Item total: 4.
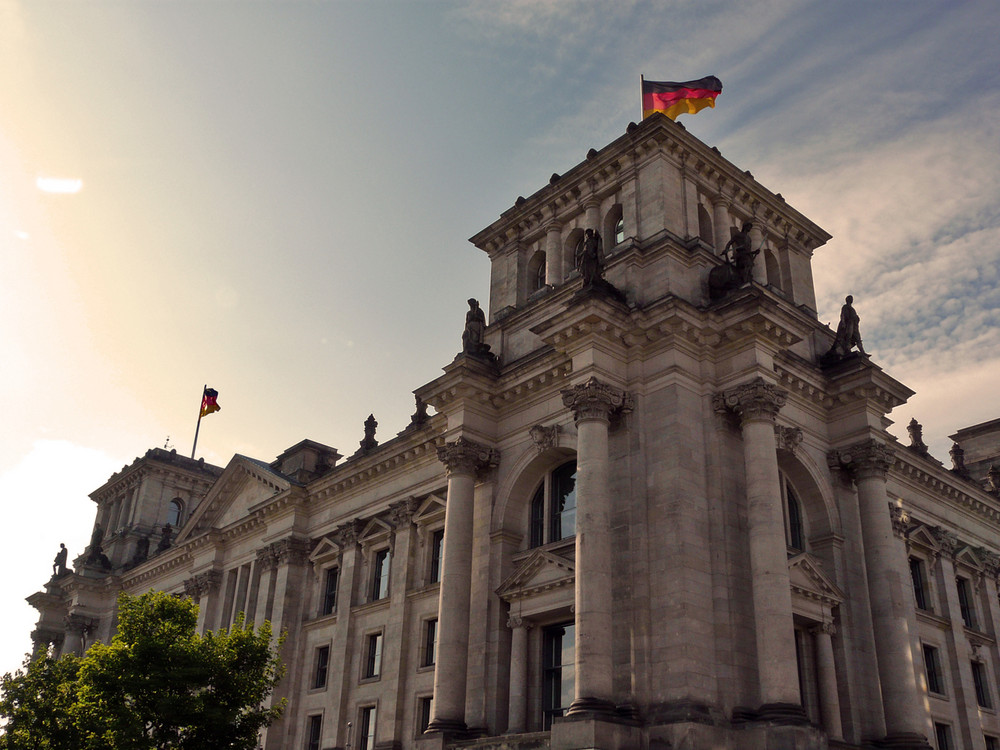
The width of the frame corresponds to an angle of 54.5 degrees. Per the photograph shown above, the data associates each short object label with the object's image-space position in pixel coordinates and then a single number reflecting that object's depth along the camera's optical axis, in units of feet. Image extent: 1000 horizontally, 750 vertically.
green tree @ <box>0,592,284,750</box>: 90.74
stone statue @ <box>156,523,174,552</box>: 188.96
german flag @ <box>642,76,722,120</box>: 107.45
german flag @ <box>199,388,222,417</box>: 200.03
